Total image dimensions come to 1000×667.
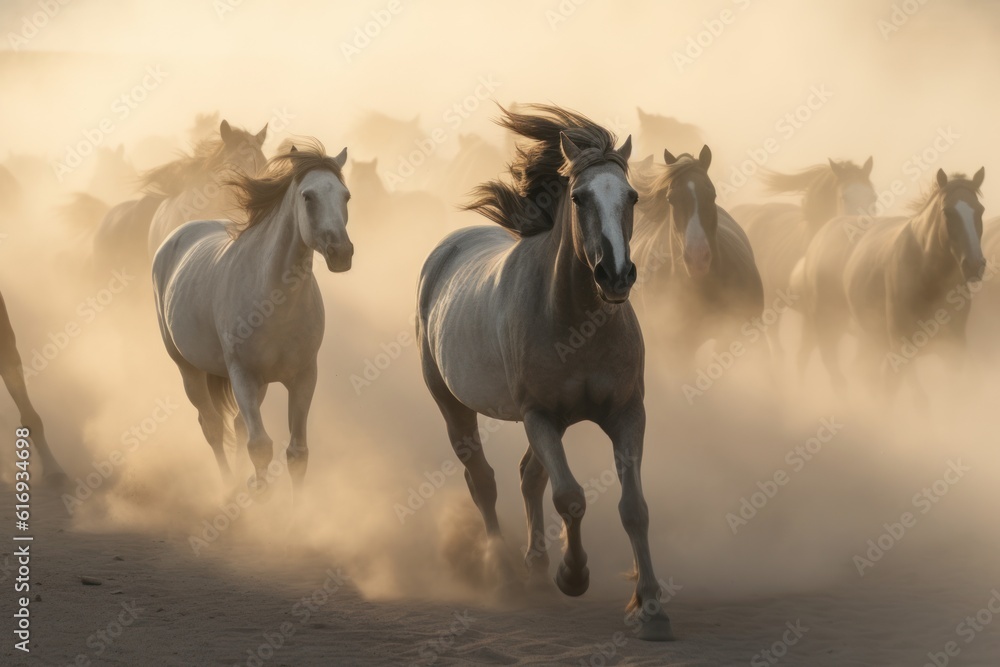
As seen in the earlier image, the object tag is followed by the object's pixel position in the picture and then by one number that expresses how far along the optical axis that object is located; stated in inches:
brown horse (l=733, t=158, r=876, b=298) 1131.3
